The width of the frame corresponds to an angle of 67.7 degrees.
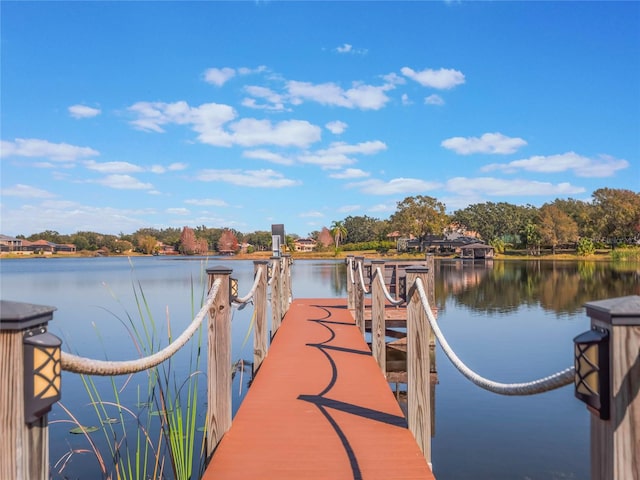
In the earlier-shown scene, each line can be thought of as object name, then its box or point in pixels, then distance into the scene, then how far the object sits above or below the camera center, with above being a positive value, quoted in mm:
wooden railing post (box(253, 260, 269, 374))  6387 -971
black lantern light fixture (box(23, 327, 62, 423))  1327 -351
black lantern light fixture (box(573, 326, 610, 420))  1364 -371
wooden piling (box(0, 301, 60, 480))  1278 -407
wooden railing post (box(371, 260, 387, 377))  6734 -1066
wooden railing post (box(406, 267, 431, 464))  3887 -1080
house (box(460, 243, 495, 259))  62822 -892
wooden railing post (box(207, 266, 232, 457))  3727 -893
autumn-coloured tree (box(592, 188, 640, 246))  59125 +3722
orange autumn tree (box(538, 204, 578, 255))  63844 +1995
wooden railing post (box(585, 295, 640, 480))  1336 -422
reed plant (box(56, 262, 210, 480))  3227 -2688
